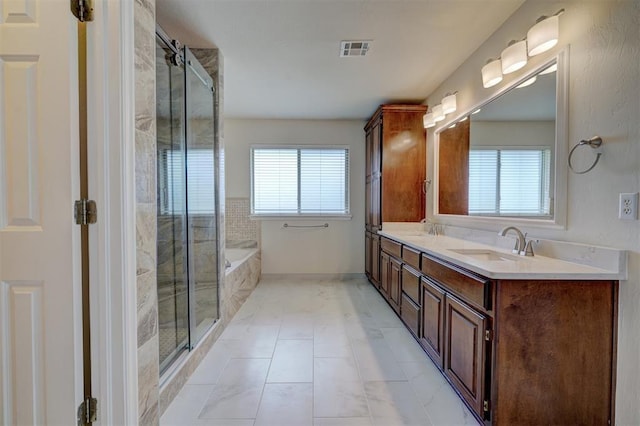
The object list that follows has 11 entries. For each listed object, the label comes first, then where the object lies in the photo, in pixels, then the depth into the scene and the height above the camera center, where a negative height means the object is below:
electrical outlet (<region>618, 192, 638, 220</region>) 1.31 +0.00
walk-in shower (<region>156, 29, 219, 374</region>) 1.98 +0.03
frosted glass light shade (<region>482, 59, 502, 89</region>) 2.18 +0.97
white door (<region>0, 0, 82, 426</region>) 1.15 +0.07
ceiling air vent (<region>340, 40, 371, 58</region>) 2.46 +1.33
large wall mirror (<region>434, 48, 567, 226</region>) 1.77 +0.38
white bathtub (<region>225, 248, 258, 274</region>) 3.46 -0.69
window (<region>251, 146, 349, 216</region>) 4.71 +0.38
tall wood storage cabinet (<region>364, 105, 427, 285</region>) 3.76 +0.52
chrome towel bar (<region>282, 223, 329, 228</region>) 4.74 -0.33
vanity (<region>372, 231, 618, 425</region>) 1.41 -0.66
